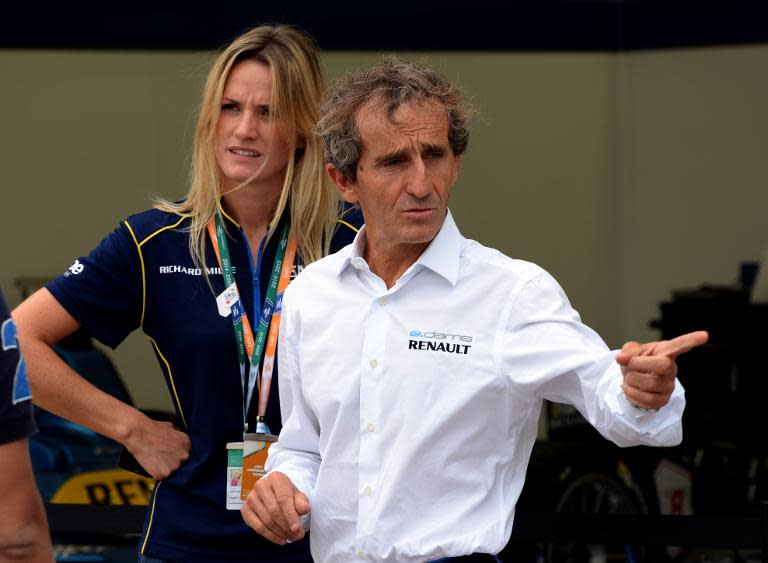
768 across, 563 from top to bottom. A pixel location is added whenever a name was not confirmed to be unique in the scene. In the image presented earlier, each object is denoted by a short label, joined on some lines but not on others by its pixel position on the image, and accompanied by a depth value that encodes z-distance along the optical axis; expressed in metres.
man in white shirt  4.20
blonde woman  5.19
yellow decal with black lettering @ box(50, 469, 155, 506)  9.90
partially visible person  3.52
